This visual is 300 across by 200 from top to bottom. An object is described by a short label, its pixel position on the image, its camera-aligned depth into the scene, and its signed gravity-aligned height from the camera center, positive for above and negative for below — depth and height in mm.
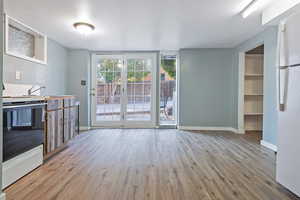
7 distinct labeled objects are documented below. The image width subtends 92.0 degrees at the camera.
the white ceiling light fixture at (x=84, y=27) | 2526 +1267
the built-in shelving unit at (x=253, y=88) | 3782 +299
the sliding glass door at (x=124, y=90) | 4198 +237
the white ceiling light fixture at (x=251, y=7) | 1941 +1299
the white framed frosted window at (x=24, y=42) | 2352 +1036
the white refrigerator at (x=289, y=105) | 1301 -52
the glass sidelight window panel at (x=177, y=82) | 4169 +481
